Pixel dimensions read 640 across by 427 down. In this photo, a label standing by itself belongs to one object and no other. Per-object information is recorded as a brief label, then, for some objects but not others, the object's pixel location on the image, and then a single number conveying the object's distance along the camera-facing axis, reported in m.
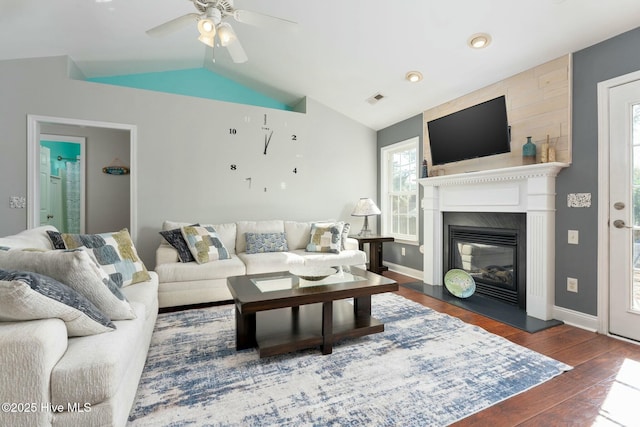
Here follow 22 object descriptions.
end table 4.28
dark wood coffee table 1.93
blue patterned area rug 1.47
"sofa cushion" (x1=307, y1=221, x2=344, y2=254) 3.91
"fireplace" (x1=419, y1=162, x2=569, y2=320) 2.69
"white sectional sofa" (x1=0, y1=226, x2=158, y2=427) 1.06
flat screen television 2.99
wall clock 4.19
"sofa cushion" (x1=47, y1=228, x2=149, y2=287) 2.21
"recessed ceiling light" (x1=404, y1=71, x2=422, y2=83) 3.40
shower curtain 4.64
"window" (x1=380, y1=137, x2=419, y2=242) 4.48
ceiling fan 1.99
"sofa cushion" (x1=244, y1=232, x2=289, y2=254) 3.75
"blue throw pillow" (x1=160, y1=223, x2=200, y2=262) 3.19
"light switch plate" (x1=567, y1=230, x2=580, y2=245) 2.58
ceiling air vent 4.08
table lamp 4.57
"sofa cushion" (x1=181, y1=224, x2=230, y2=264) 3.17
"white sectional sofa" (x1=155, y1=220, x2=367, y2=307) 2.97
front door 2.28
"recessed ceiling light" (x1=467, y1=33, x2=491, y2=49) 2.65
